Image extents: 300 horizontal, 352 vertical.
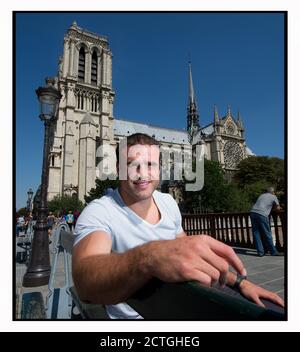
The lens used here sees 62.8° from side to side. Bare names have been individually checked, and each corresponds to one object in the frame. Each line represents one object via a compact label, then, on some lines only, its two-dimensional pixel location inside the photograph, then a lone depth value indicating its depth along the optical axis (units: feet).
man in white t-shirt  1.63
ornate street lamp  14.70
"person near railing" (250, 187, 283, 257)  17.65
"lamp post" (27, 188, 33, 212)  54.20
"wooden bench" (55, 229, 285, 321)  1.38
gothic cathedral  128.26
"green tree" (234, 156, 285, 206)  133.03
